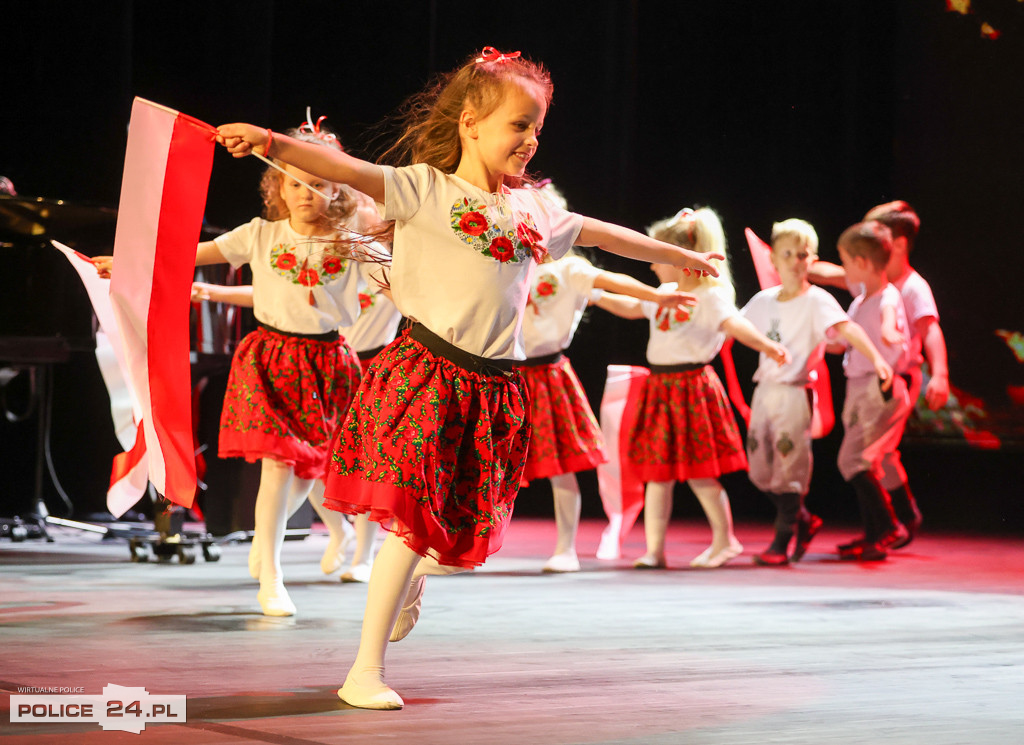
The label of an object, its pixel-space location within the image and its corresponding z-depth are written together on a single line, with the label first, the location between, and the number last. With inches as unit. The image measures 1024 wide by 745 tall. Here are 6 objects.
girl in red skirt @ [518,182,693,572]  355.9
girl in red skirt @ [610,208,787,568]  373.4
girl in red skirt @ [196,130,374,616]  263.9
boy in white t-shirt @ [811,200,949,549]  424.5
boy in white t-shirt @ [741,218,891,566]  389.7
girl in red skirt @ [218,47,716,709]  172.4
